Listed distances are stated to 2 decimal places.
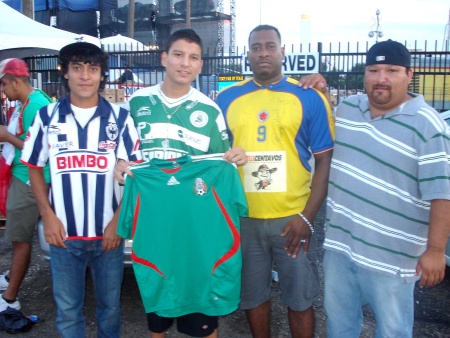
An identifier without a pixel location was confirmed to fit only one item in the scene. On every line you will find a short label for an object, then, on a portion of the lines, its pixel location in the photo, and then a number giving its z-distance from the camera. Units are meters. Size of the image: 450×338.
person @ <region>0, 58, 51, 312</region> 3.89
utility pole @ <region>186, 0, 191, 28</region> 29.86
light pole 25.95
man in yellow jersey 2.95
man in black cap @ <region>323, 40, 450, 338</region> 2.36
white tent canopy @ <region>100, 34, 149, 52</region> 19.16
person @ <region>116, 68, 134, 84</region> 11.67
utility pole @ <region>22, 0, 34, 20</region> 12.59
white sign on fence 9.16
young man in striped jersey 2.74
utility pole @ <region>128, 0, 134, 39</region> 23.34
